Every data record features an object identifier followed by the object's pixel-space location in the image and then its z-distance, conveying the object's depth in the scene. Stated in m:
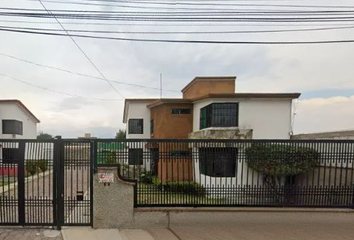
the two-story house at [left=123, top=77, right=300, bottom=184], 5.60
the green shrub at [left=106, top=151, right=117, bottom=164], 5.39
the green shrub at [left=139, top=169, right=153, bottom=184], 5.59
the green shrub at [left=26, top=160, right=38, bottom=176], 5.32
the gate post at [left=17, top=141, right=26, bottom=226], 5.27
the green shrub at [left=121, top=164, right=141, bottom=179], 5.59
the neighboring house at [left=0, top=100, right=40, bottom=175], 25.56
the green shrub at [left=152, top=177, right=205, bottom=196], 5.57
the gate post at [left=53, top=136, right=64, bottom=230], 5.27
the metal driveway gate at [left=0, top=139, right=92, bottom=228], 5.28
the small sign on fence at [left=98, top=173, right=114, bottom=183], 5.29
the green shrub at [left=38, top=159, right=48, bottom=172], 5.26
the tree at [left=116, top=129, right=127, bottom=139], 56.78
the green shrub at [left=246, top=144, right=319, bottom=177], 5.50
